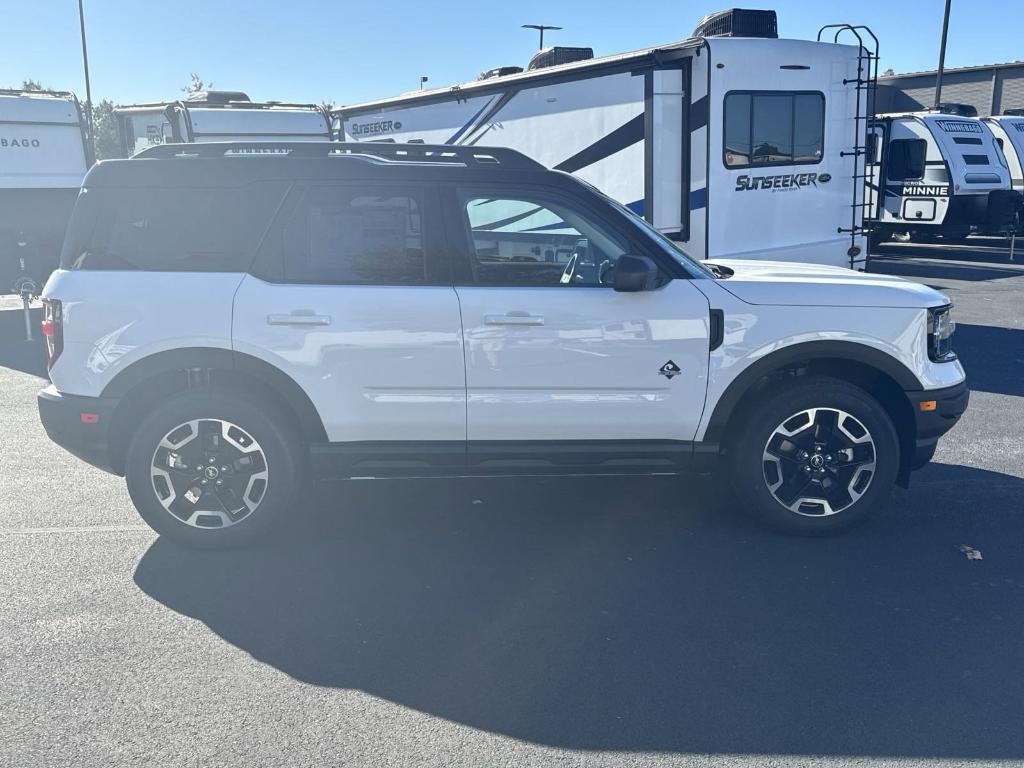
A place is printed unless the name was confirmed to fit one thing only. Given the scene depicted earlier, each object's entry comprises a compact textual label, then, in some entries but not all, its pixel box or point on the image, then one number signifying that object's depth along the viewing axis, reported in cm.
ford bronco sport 472
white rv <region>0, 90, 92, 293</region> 1358
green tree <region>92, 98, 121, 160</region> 4964
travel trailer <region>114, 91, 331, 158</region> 1459
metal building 3781
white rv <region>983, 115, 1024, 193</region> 2150
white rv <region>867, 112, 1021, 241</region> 1898
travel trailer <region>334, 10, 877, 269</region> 998
